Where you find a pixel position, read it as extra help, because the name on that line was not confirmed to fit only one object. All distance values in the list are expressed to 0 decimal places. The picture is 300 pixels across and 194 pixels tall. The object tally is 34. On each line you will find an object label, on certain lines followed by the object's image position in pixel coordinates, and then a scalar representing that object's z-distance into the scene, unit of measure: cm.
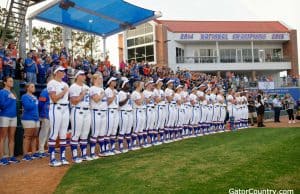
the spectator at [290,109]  2419
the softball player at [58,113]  891
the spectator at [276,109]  2603
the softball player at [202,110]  1661
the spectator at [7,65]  1312
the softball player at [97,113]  999
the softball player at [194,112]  1585
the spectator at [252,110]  2359
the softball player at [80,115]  934
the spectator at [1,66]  1232
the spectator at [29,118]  1062
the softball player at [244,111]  2070
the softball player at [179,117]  1456
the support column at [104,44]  2109
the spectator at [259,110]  2207
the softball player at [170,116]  1409
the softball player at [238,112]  2014
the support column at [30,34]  1631
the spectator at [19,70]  1433
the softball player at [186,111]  1524
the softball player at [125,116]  1125
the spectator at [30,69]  1420
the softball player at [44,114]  1148
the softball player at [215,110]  1770
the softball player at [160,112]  1330
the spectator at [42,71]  1505
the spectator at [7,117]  1000
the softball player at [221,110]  1822
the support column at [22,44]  1689
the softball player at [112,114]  1046
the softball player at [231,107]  1978
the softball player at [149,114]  1266
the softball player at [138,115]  1202
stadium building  5297
